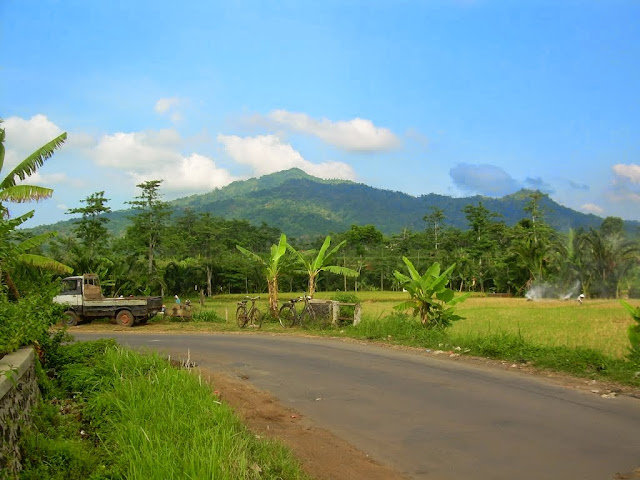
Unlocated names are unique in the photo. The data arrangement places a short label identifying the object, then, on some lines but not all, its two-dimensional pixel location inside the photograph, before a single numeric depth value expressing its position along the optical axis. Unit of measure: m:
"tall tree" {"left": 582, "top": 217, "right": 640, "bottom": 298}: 53.28
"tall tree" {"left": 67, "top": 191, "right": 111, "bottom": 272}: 41.16
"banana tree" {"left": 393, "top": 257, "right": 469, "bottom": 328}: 17.61
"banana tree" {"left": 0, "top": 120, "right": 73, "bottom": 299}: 16.25
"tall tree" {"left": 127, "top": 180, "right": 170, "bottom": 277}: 42.19
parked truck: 25.28
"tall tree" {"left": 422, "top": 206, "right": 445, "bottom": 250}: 82.56
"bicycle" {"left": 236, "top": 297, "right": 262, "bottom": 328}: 23.55
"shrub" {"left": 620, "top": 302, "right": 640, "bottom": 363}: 11.38
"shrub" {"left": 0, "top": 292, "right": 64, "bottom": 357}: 7.32
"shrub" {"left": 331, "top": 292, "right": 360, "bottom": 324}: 21.44
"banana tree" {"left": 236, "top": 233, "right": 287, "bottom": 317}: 24.56
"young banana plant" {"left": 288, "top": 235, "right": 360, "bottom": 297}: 24.56
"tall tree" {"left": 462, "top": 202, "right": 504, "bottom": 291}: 70.81
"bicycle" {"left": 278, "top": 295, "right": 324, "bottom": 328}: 22.14
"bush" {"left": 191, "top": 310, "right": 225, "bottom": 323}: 26.75
